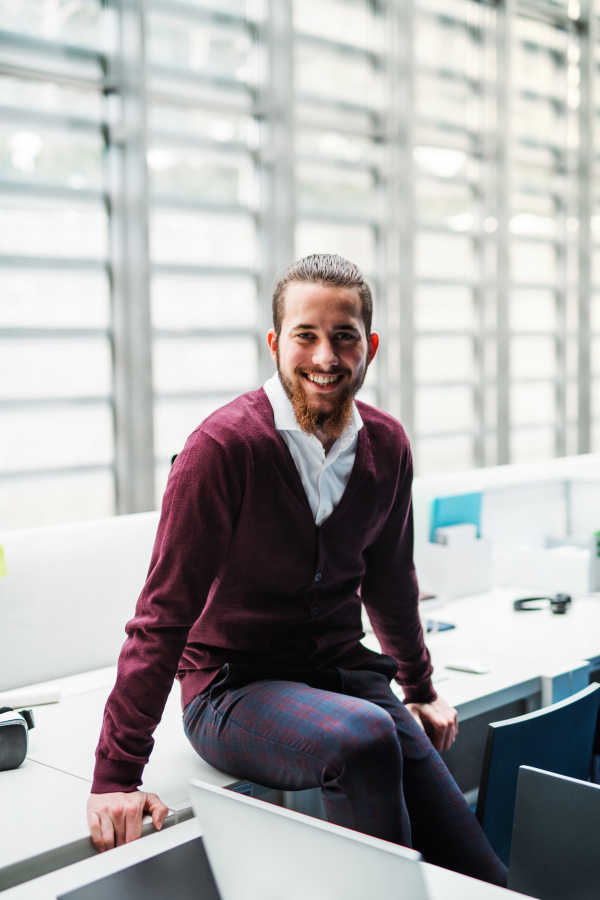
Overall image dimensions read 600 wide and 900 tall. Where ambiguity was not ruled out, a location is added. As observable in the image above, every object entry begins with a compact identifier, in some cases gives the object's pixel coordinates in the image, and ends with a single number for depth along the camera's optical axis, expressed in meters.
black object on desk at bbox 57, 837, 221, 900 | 1.13
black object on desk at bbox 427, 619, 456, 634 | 2.65
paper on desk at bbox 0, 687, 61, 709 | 2.00
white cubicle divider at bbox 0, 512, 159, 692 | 2.21
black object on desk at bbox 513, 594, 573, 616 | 2.80
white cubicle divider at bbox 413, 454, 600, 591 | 3.39
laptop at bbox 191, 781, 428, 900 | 0.79
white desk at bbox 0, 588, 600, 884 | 1.45
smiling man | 1.43
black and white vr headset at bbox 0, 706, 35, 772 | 1.64
